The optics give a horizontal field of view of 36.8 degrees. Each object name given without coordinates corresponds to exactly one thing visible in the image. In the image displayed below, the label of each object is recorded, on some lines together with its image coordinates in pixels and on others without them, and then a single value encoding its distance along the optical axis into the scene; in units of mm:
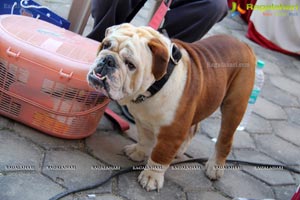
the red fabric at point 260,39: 4980
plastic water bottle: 3013
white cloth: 4875
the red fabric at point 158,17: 2288
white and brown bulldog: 1758
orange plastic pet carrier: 2057
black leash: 1889
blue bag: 2570
